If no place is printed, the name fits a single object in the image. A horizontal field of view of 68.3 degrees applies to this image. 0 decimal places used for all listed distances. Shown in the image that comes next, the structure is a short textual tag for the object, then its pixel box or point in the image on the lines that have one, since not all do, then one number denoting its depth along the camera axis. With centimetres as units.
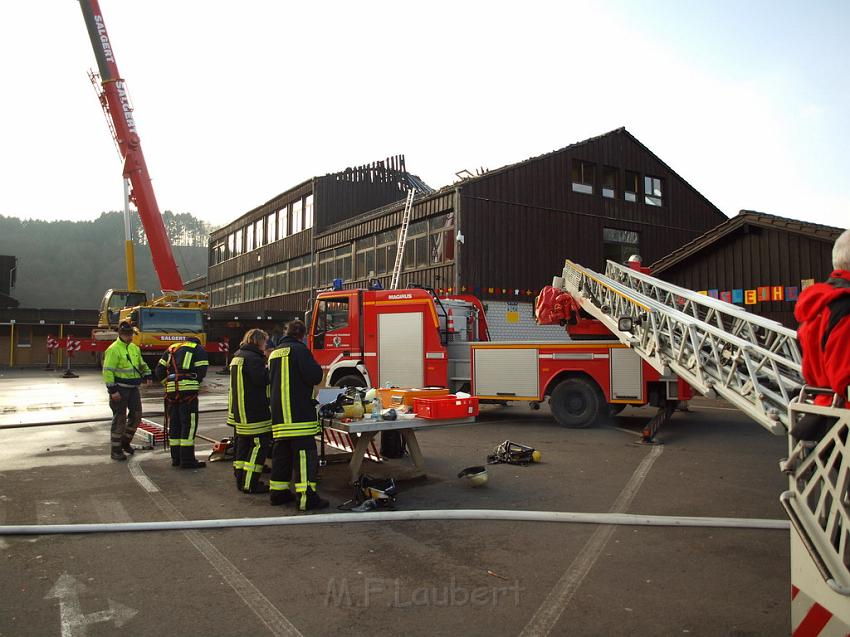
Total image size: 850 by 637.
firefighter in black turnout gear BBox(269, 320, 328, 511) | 548
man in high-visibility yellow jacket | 779
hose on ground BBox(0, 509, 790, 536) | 480
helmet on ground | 620
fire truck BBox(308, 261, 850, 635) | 639
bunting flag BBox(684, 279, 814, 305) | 1370
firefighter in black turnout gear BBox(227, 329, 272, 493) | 617
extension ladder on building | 2097
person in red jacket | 259
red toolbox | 603
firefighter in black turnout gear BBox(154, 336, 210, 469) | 725
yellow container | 655
